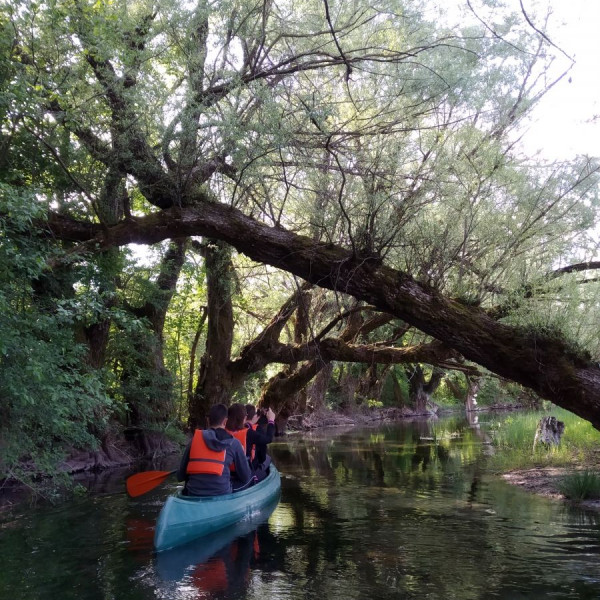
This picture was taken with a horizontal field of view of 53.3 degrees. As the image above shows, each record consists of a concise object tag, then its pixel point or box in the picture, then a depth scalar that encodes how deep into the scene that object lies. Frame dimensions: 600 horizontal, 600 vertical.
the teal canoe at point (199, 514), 6.14
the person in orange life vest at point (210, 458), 6.71
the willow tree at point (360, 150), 7.74
